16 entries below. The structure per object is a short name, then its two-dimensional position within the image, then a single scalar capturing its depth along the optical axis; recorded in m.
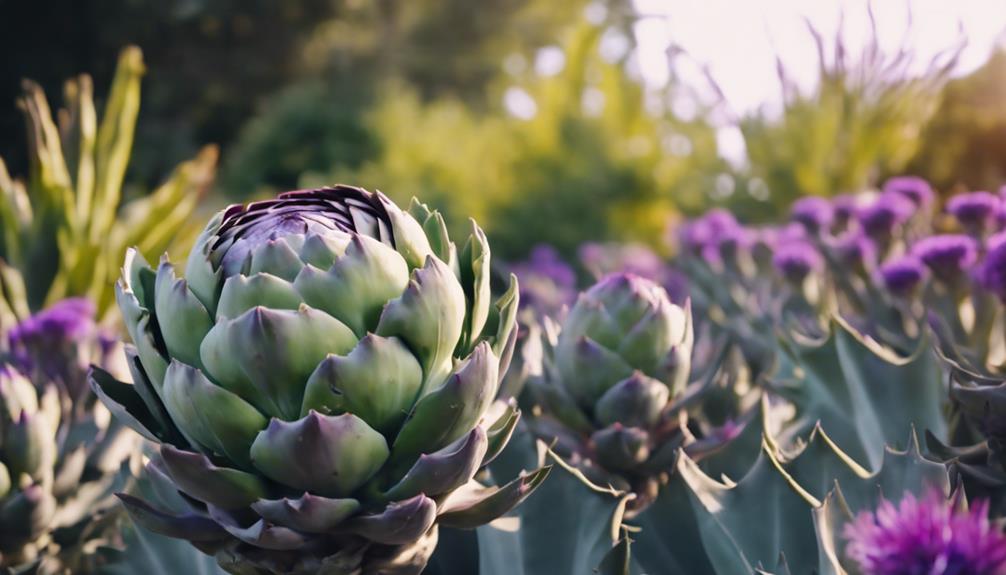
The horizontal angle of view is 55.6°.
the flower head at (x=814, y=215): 1.69
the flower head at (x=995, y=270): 0.91
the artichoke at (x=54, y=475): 0.93
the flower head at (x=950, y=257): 1.16
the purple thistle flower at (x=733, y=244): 1.84
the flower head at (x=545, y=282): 1.73
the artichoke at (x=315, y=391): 0.60
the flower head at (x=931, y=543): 0.44
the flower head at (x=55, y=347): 1.33
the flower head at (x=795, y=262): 1.51
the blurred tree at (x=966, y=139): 5.12
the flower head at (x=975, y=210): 1.30
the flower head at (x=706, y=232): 1.92
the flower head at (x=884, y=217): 1.48
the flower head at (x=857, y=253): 1.45
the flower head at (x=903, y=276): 1.22
